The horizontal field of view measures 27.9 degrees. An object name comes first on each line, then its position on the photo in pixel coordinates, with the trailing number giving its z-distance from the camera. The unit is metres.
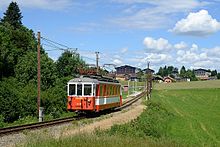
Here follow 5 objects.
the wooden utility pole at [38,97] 31.43
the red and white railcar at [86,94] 31.83
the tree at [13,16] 88.69
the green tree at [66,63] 76.29
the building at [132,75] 157.46
